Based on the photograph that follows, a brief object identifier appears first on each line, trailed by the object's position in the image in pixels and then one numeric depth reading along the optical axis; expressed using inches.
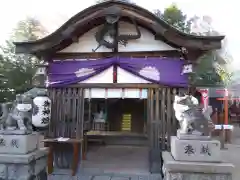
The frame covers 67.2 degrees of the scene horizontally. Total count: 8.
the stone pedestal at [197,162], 146.8
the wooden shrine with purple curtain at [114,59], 216.3
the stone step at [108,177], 209.4
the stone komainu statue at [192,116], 155.5
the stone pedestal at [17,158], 165.1
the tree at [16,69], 504.9
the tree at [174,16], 589.2
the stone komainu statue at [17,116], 172.9
